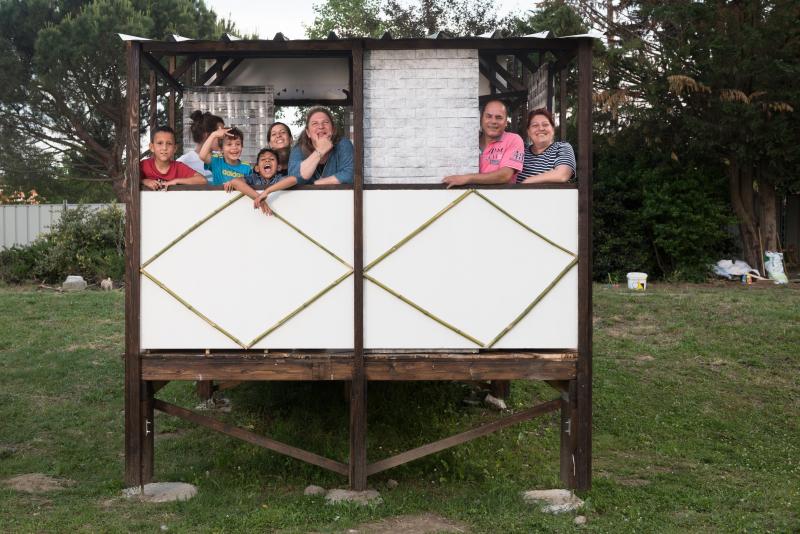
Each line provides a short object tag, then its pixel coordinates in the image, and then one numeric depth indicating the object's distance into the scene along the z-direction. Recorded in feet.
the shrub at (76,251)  54.44
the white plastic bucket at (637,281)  51.62
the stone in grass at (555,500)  19.53
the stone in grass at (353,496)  19.88
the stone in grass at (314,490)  20.95
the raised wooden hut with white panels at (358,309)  19.39
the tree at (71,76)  70.18
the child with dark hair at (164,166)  19.89
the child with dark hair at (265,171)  20.71
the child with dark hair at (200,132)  24.71
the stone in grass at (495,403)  31.17
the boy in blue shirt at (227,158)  21.53
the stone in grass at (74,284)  52.06
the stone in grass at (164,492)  20.18
